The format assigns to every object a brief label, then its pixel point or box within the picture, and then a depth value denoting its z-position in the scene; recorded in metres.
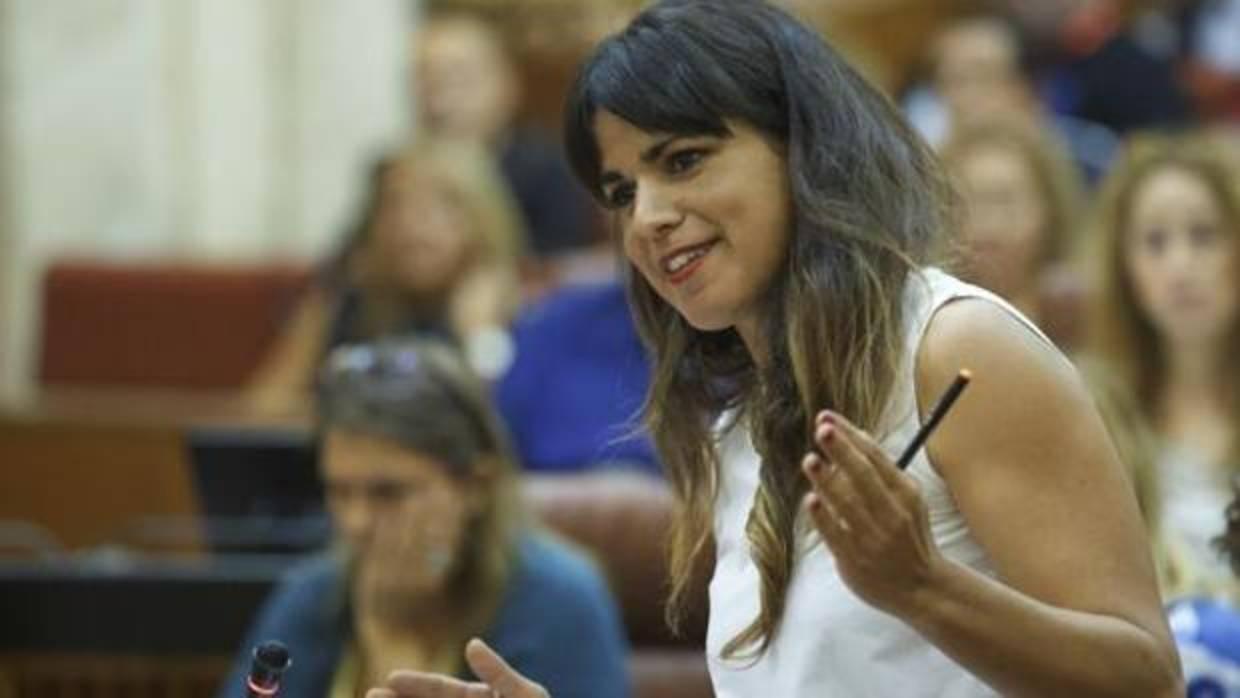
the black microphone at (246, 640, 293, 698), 5.24
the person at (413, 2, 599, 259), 18.31
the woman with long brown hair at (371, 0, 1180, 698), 5.21
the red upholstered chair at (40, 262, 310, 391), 18.22
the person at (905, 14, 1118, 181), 18.78
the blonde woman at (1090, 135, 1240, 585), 11.71
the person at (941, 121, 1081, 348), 12.96
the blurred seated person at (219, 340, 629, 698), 9.57
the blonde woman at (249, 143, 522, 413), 15.20
